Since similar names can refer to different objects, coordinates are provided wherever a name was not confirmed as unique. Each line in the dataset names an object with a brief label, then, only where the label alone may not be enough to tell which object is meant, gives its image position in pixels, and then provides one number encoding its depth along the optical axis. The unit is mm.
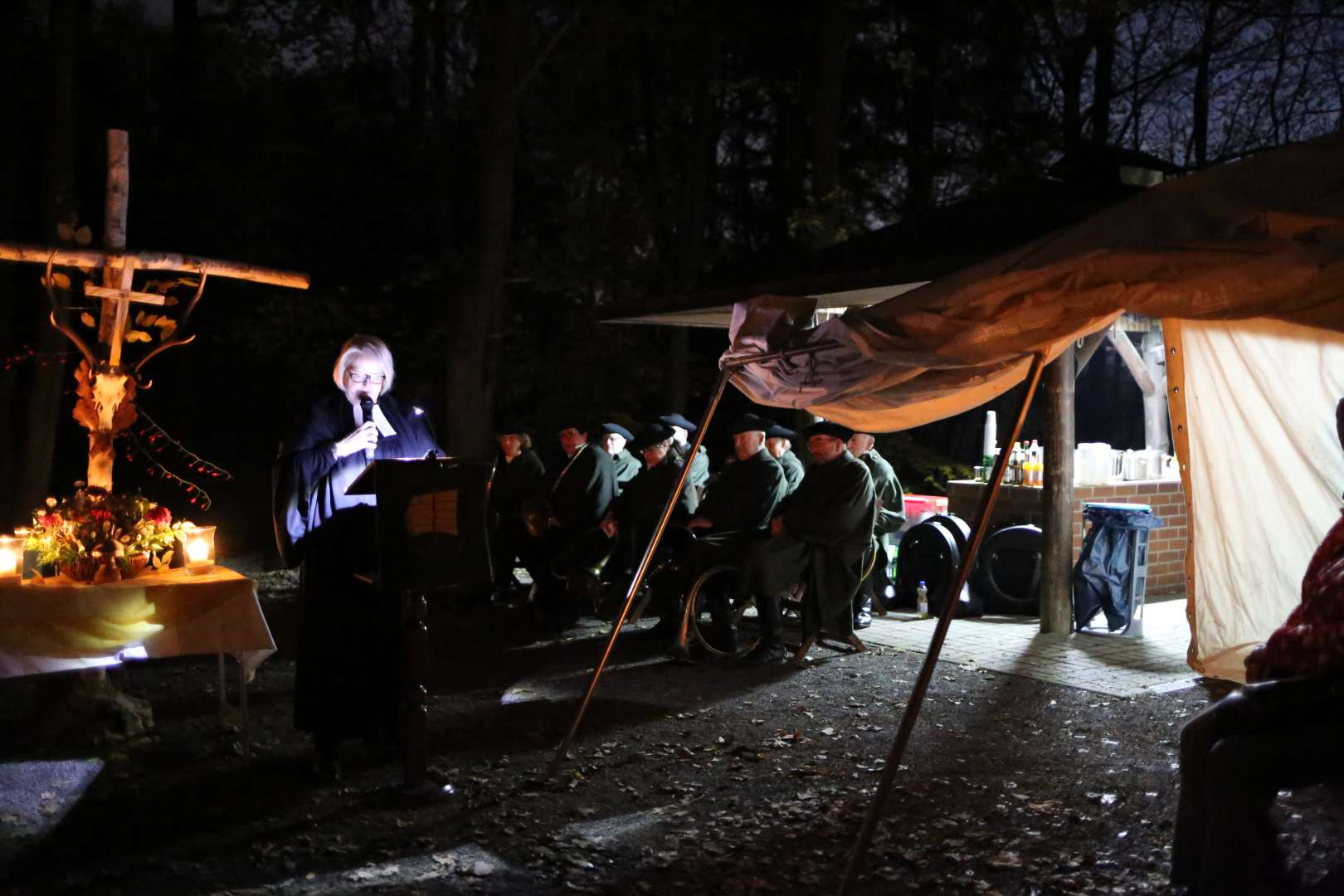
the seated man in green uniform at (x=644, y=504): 10273
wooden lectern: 5395
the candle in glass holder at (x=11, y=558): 5996
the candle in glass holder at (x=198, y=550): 6355
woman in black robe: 5809
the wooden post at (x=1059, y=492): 9820
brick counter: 11148
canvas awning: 8836
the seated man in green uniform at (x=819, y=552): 8883
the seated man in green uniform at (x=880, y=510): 10445
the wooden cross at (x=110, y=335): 6363
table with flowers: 5723
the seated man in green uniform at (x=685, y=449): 11102
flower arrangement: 5879
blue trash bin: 9789
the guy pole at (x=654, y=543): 5949
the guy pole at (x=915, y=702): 4176
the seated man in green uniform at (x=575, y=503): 10914
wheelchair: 8984
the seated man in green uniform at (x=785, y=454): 10328
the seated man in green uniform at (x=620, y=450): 11336
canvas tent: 4168
